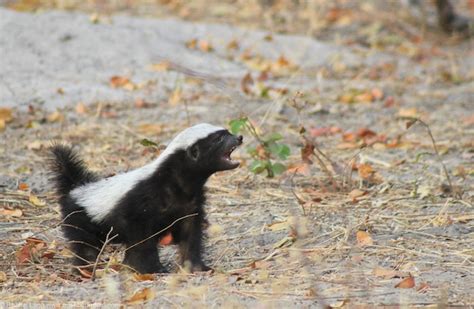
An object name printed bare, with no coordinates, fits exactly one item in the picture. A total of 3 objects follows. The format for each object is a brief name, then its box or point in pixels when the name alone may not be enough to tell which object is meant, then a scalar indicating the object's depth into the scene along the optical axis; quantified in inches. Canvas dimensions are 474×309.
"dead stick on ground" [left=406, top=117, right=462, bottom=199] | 588.4
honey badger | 489.4
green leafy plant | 618.2
